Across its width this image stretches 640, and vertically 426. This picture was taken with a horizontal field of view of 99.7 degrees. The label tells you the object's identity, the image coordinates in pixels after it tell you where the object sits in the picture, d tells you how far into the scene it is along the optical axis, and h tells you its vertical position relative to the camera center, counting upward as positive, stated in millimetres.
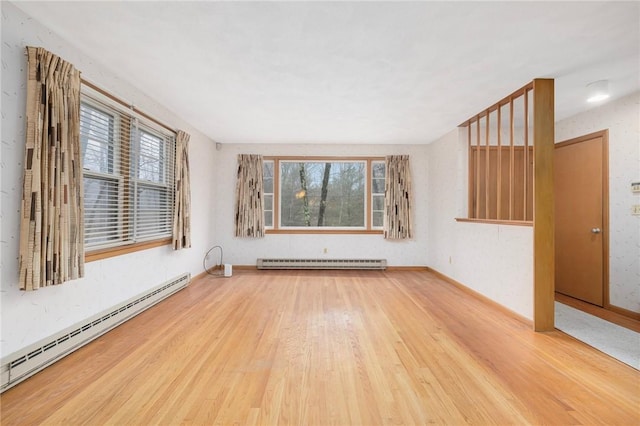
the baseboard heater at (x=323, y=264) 5110 -928
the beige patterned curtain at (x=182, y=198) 3652 +214
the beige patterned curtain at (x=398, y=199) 5133 +324
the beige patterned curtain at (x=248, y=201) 5156 +247
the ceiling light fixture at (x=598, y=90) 2711 +1311
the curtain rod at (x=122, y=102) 2350 +1130
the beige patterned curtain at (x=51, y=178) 1789 +241
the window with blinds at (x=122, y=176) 2416 +389
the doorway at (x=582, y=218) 3279 -5
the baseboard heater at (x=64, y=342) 1710 -985
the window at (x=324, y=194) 5344 +419
